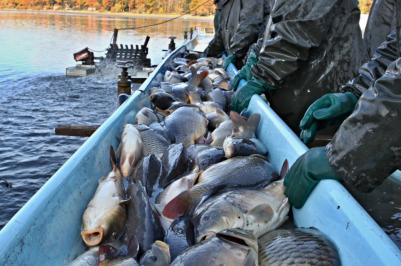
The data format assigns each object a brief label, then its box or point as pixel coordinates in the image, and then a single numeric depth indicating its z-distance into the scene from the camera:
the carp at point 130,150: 2.99
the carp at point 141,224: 2.10
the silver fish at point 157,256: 1.88
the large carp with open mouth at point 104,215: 2.26
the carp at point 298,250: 1.69
